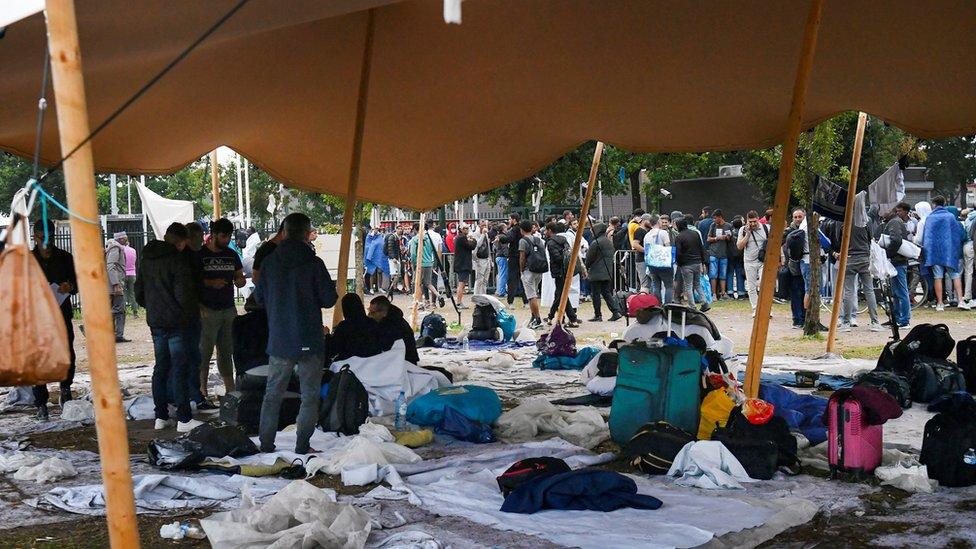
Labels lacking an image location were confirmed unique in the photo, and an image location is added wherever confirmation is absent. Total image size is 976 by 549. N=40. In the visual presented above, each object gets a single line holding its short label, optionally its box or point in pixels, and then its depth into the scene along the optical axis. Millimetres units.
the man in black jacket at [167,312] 9461
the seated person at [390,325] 10047
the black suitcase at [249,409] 9180
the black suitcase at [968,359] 10562
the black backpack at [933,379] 9961
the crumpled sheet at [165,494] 6728
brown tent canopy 8742
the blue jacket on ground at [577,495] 6332
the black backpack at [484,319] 16609
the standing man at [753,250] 19391
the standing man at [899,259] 16703
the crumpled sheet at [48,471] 7549
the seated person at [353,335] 9820
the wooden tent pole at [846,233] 13016
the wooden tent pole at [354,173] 10594
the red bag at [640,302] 11023
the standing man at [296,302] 7738
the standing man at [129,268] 19294
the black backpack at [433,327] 16781
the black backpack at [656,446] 7398
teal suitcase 8211
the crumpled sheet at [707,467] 6941
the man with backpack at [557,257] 19266
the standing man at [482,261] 25016
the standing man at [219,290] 10266
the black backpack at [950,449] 6719
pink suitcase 7023
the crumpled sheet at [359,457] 7527
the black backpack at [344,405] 8883
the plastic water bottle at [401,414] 9219
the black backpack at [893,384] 9625
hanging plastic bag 3887
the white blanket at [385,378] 9781
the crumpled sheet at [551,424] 8688
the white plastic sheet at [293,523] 5531
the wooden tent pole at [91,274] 4129
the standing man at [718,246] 22484
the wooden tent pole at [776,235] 8641
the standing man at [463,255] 24516
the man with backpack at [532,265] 19125
